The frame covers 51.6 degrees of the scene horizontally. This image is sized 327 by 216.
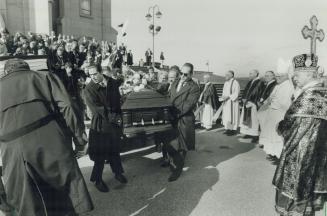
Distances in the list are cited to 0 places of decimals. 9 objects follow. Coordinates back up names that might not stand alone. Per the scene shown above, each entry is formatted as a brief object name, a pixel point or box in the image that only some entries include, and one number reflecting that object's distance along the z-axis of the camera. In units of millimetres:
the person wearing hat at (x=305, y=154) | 2938
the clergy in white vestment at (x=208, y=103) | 10906
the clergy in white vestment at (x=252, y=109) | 9086
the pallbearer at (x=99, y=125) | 4621
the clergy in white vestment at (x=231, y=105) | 10195
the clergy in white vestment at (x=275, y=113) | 6414
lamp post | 23278
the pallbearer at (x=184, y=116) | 5500
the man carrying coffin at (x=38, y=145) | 2682
